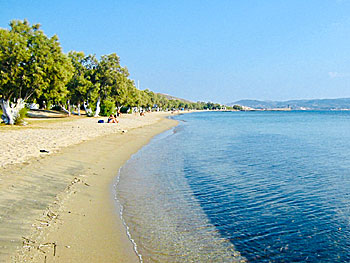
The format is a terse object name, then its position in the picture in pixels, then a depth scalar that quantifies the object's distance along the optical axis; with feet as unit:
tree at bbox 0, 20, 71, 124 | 83.78
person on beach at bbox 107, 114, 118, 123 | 129.19
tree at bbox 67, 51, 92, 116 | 150.20
